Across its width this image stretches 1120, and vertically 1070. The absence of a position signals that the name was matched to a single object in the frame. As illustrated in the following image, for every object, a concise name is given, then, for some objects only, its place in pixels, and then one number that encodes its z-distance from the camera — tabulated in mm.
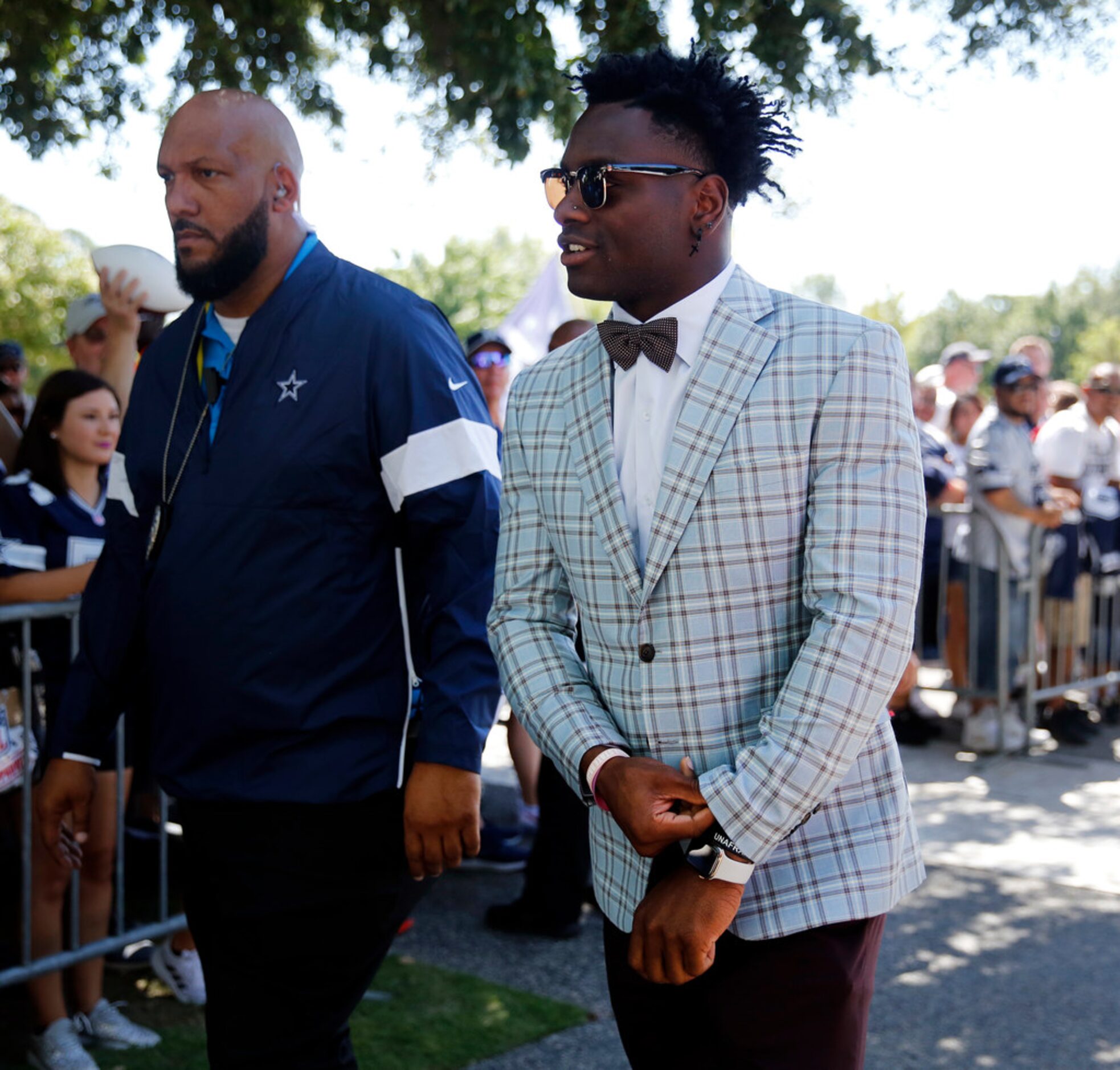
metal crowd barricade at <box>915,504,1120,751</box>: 8391
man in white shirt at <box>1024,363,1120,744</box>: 8789
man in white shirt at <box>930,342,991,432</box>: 11016
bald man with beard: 2568
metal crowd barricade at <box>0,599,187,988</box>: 3951
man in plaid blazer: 1930
